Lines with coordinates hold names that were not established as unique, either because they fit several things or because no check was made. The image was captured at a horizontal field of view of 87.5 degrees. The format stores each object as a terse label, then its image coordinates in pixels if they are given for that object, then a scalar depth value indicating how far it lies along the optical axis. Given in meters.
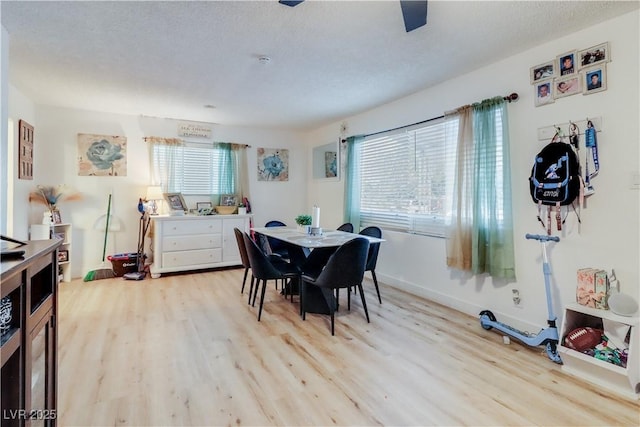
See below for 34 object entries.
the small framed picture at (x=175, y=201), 4.96
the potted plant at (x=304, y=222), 3.84
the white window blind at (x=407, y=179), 3.63
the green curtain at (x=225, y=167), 5.46
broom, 4.54
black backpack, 2.42
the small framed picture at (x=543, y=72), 2.62
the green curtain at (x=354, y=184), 4.78
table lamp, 4.80
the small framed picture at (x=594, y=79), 2.33
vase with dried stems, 4.16
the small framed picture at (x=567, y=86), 2.47
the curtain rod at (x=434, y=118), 2.86
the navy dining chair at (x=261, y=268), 3.09
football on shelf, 2.19
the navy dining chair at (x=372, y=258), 3.50
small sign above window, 5.18
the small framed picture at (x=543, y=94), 2.64
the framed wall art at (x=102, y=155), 4.56
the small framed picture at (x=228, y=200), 5.43
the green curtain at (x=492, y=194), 2.88
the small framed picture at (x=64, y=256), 4.35
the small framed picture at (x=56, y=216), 4.22
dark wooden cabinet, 1.01
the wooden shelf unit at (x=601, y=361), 1.98
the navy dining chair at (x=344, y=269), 2.77
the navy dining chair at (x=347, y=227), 4.37
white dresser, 4.67
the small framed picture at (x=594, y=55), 2.31
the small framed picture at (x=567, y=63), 2.49
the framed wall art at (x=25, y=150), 3.62
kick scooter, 2.40
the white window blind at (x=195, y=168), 5.06
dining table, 3.10
